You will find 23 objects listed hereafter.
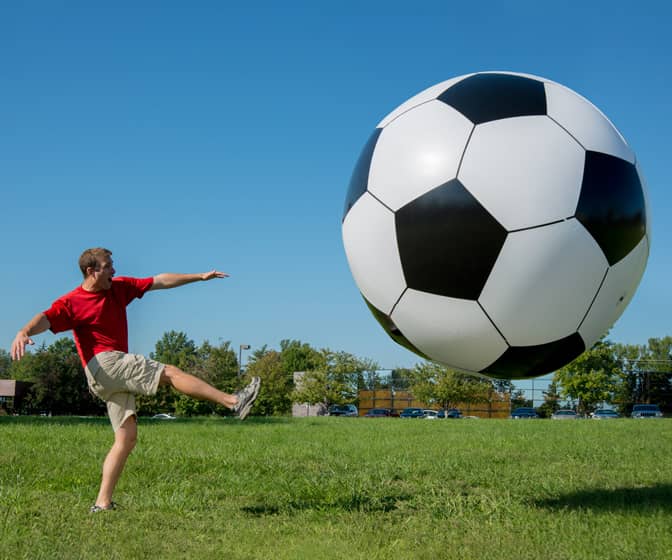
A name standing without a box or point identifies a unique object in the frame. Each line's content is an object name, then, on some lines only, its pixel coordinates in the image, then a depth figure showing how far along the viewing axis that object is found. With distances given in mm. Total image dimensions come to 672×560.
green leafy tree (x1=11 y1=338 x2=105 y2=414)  62438
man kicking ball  4762
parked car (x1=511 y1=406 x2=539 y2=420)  46362
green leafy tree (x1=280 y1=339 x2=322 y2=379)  96531
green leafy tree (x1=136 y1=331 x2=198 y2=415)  56000
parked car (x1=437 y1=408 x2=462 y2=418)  51094
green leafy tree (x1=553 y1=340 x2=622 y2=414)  51312
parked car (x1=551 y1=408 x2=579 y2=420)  44750
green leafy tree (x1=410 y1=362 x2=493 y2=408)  51438
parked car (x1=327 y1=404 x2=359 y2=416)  54159
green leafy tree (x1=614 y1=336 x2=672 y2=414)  60619
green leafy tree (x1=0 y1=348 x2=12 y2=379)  102375
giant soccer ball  3939
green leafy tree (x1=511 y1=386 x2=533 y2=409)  58031
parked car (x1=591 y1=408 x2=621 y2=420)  43544
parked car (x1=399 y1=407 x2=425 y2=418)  47734
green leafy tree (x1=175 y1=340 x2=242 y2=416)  52000
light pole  52138
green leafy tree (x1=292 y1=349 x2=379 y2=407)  55562
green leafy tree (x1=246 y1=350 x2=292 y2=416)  56000
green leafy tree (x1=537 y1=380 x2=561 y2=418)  57094
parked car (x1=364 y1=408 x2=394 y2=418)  50844
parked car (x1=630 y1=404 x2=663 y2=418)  43969
